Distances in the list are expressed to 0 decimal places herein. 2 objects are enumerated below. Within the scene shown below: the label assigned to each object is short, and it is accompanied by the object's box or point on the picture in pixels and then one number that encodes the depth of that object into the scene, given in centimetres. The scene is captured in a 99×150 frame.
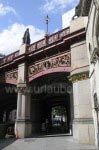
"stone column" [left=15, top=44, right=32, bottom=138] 2155
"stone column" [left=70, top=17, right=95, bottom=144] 1577
